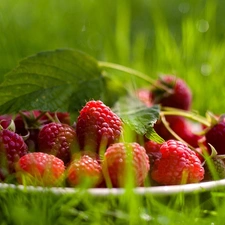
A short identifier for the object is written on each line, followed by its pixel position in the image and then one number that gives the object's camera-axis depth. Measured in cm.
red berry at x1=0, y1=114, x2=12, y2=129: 53
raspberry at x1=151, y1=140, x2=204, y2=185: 49
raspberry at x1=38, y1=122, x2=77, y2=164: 50
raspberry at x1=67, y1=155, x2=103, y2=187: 48
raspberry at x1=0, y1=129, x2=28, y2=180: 49
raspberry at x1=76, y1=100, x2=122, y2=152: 50
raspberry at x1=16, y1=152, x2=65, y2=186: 47
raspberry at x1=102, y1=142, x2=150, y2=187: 48
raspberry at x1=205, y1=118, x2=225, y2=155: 54
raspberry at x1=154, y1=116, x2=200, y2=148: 56
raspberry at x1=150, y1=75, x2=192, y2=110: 60
